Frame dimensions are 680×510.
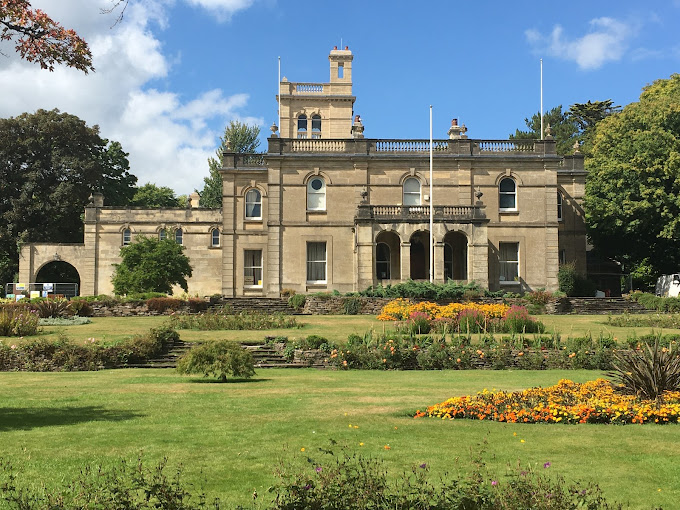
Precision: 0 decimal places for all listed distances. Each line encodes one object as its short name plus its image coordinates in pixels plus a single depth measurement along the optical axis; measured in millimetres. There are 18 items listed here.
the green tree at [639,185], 42094
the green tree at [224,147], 73000
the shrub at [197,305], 33125
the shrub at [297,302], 34562
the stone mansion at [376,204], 41500
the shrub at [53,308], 30109
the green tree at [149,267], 38031
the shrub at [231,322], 26734
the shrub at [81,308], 31372
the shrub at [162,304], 33188
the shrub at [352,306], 33219
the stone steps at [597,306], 34062
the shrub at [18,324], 24406
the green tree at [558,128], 70750
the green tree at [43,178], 54250
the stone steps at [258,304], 34406
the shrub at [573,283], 42275
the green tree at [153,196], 75656
